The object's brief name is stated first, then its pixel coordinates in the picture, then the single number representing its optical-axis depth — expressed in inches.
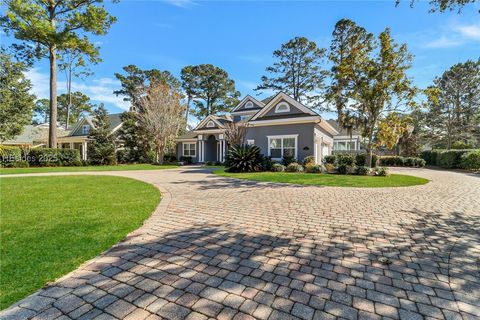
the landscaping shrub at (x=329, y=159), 867.2
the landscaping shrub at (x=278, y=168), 634.8
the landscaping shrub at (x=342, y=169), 577.4
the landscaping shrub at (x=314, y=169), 603.0
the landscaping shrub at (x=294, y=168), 624.3
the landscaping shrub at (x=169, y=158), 1198.9
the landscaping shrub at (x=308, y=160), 668.7
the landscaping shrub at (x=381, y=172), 543.9
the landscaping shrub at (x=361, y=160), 916.0
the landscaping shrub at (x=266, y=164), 648.7
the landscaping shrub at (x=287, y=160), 706.8
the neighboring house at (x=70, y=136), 1187.9
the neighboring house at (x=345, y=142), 1290.6
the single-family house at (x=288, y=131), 702.5
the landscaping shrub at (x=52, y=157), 789.9
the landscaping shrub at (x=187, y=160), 1170.5
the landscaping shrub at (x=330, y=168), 596.9
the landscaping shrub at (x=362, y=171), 556.5
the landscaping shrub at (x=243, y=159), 608.4
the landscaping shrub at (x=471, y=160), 718.5
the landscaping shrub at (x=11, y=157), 743.7
